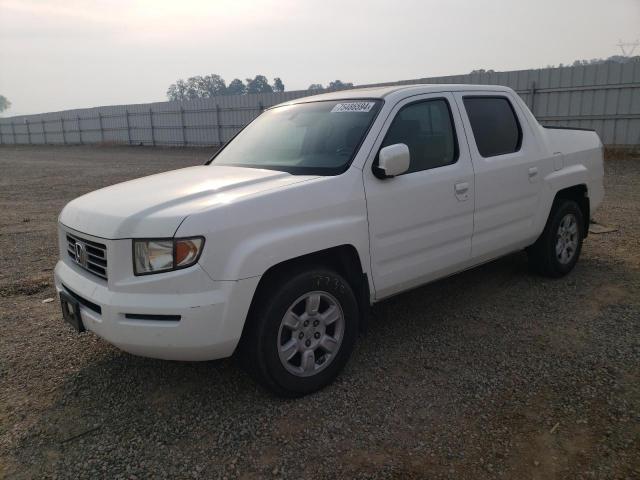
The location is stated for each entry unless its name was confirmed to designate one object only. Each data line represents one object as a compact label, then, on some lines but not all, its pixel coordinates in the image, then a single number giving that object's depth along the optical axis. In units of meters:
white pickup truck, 2.69
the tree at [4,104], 191.96
